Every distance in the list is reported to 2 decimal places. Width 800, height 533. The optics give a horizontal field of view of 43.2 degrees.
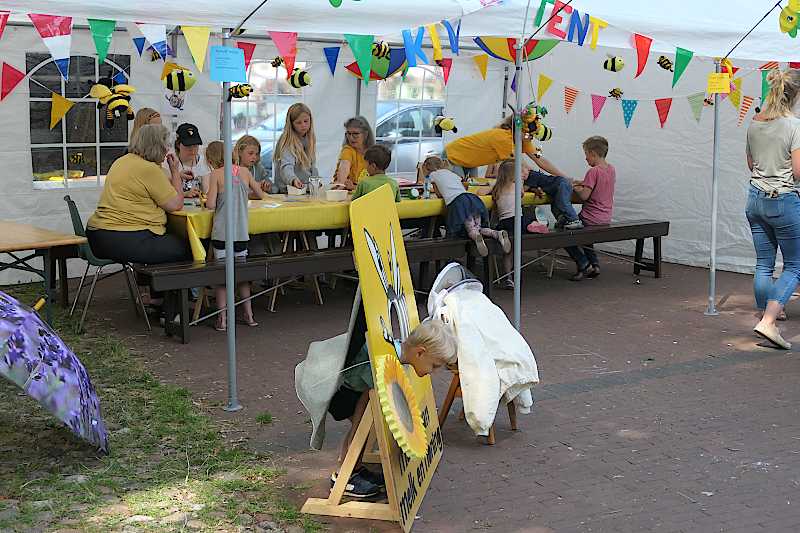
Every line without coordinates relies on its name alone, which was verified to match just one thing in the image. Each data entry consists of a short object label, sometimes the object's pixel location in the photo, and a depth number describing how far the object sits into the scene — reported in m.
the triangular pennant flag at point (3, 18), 5.03
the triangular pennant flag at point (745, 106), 9.99
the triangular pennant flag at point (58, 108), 8.20
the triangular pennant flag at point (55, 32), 5.20
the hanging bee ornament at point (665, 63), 9.17
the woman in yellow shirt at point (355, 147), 9.38
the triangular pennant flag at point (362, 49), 6.09
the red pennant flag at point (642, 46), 7.30
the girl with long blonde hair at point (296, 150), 9.09
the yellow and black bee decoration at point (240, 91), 5.68
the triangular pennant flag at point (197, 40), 5.05
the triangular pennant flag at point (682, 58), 7.33
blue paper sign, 5.08
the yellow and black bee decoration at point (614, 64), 9.84
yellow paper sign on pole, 7.50
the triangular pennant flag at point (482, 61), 10.58
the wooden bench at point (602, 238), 8.90
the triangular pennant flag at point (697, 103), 9.09
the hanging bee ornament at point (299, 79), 9.44
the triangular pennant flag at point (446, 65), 9.65
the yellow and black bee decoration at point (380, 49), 9.14
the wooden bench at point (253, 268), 7.04
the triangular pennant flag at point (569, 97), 11.34
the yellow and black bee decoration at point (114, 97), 7.55
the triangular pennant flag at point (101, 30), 5.01
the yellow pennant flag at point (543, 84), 9.93
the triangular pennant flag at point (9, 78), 7.54
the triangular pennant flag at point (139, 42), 8.96
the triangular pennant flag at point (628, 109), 10.28
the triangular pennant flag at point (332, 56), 9.88
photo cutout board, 3.83
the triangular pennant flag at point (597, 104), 10.61
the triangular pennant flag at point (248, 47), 9.01
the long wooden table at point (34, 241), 6.82
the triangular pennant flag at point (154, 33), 5.45
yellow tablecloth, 7.51
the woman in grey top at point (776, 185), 7.07
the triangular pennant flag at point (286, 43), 5.81
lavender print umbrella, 4.25
